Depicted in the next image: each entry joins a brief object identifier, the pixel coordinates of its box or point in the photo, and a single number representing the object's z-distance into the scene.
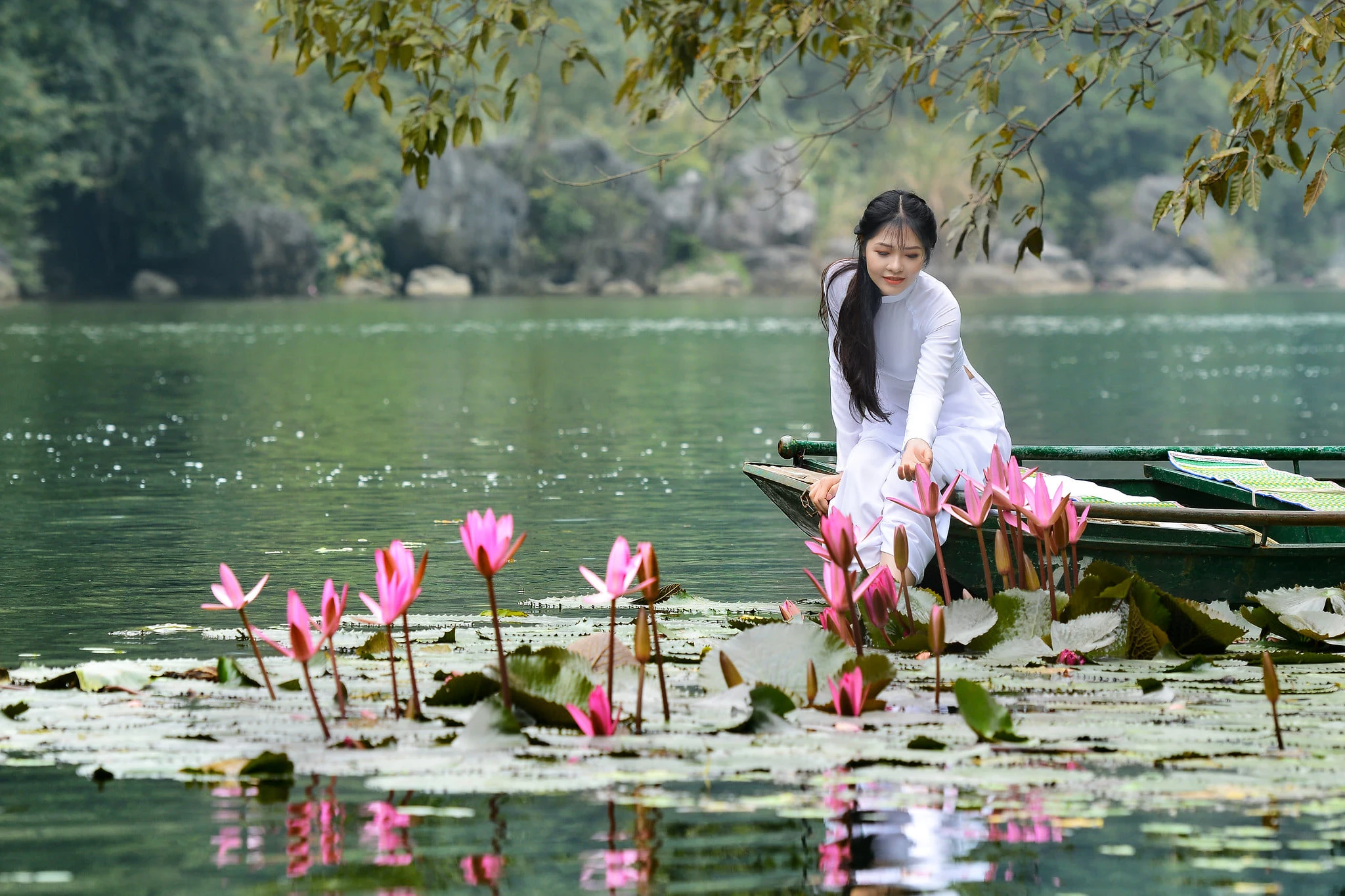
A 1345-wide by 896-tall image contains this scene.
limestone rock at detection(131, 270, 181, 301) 114.56
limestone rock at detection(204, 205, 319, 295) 115.62
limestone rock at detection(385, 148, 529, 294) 126.50
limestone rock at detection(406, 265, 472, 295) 128.50
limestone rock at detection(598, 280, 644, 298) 138.75
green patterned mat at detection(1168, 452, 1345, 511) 13.90
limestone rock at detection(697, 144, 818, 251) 144.12
